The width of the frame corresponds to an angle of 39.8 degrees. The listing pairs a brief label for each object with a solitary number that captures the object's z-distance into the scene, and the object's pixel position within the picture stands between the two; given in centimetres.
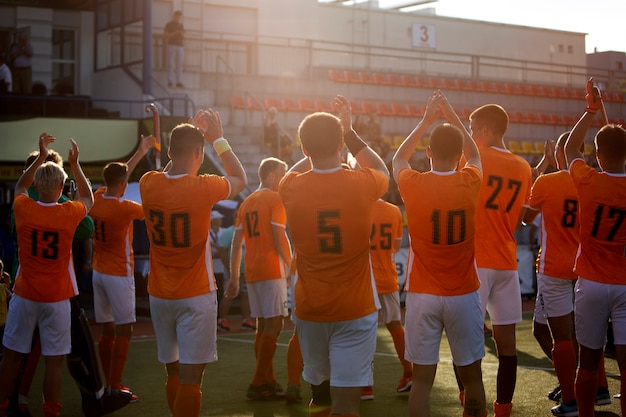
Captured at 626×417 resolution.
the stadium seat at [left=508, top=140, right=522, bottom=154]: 2922
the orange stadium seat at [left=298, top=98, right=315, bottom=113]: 2497
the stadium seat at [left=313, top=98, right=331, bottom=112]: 2556
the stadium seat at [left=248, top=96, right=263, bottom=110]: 2395
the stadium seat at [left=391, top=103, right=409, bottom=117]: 2731
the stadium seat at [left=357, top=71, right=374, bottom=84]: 2789
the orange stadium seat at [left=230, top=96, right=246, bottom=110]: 2389
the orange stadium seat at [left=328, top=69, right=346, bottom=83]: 2700
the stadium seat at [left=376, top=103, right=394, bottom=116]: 2701
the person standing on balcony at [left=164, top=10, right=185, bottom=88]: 2309
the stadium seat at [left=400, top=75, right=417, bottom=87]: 2883
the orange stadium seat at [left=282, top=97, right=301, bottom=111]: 2473
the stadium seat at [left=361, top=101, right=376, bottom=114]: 2652
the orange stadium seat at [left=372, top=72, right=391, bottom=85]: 2817
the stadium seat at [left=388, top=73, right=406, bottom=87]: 2845
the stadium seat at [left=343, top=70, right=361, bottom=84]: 2736
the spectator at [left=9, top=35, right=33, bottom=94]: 2186
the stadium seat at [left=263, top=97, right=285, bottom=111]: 2430
